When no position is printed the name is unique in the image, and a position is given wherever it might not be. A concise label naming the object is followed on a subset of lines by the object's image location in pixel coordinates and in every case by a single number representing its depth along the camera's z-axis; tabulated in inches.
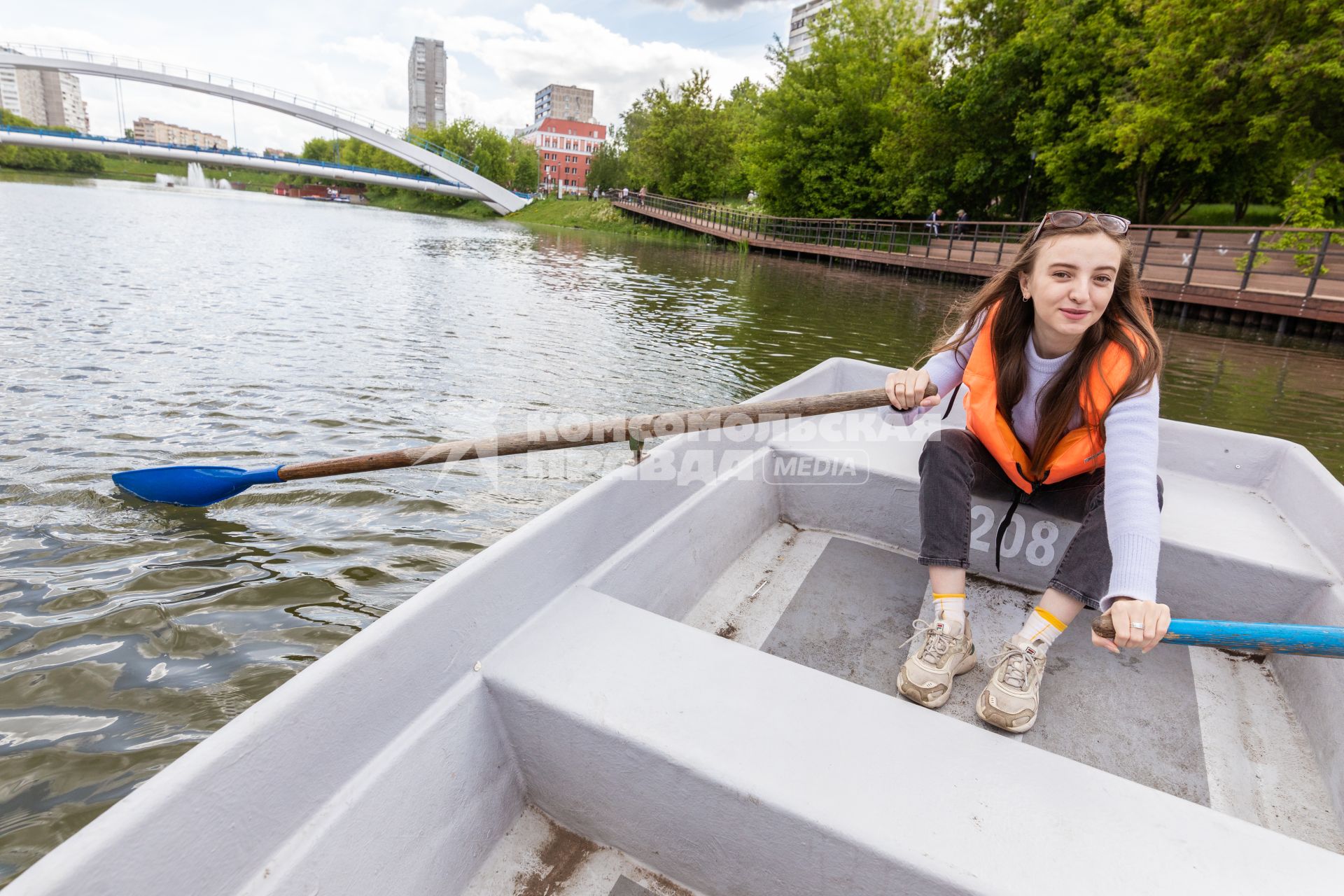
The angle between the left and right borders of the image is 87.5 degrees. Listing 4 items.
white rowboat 39.4
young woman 63.9
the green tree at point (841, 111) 1115.9
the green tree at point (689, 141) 1631.4
